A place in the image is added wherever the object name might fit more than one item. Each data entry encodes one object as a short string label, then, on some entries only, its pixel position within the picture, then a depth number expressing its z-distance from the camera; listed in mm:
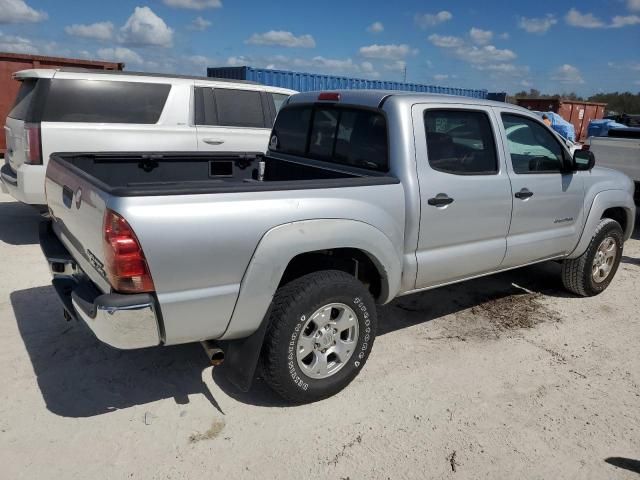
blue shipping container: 15507
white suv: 5668
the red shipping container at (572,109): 22844
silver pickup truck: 2465
